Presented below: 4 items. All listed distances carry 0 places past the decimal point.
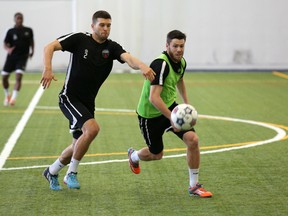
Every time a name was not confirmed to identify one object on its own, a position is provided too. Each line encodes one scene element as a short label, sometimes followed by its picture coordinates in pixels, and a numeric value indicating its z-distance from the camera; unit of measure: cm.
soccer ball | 1683
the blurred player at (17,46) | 3649
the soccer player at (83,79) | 1756
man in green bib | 1716
